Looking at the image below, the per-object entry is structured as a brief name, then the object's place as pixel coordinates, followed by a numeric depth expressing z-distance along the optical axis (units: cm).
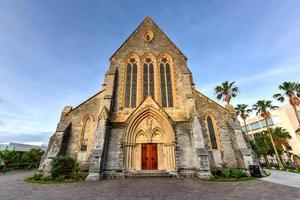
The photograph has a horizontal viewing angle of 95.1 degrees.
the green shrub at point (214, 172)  1131
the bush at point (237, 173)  1063
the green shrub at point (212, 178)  992
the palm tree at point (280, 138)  2872
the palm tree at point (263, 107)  2510
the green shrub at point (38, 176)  1058
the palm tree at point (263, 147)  2777
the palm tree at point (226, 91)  2286
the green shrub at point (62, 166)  1066
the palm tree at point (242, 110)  2887
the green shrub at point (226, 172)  1069
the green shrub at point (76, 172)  1097
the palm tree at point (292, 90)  1983
